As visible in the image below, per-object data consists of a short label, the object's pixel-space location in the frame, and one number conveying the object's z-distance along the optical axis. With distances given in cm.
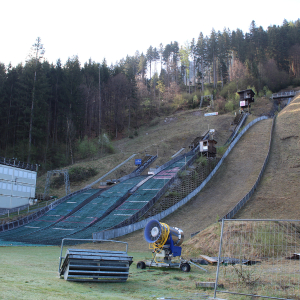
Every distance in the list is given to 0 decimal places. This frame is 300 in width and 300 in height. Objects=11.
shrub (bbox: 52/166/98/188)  4406
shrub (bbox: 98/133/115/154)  5653
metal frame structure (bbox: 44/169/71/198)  3875
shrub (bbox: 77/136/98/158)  5381
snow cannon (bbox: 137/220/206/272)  1130
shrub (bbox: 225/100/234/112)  7012
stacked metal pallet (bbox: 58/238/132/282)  746
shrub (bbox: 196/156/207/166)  3506
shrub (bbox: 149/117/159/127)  7222
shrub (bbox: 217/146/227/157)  4054
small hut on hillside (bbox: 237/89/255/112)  5959
